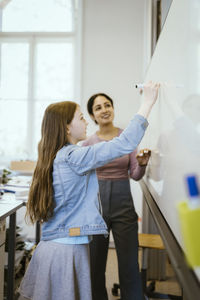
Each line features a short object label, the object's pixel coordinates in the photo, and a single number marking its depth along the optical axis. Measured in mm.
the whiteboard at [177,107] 674
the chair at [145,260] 2049
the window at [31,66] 3635
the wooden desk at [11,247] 1764
